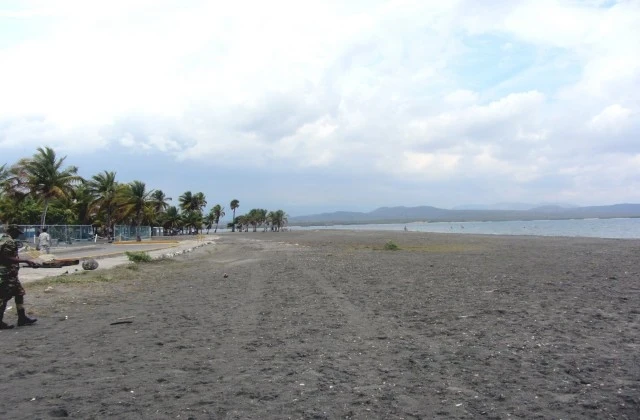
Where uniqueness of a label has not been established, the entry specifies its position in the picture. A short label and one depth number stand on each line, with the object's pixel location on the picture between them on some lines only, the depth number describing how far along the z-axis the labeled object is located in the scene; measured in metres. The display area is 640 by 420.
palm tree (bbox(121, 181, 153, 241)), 66.12
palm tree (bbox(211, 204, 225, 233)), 155.04
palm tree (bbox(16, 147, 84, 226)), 41.38
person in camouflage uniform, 9.28
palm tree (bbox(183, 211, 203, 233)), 122.62
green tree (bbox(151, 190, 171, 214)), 86.25
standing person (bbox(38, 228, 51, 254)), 30.45
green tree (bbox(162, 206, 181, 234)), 117.56
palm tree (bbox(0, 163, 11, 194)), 40.97
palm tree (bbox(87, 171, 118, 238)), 62.25
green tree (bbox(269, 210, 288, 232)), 168.62
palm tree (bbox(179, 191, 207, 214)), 121.25
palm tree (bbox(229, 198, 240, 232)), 157.12
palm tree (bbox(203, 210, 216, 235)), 147.88
